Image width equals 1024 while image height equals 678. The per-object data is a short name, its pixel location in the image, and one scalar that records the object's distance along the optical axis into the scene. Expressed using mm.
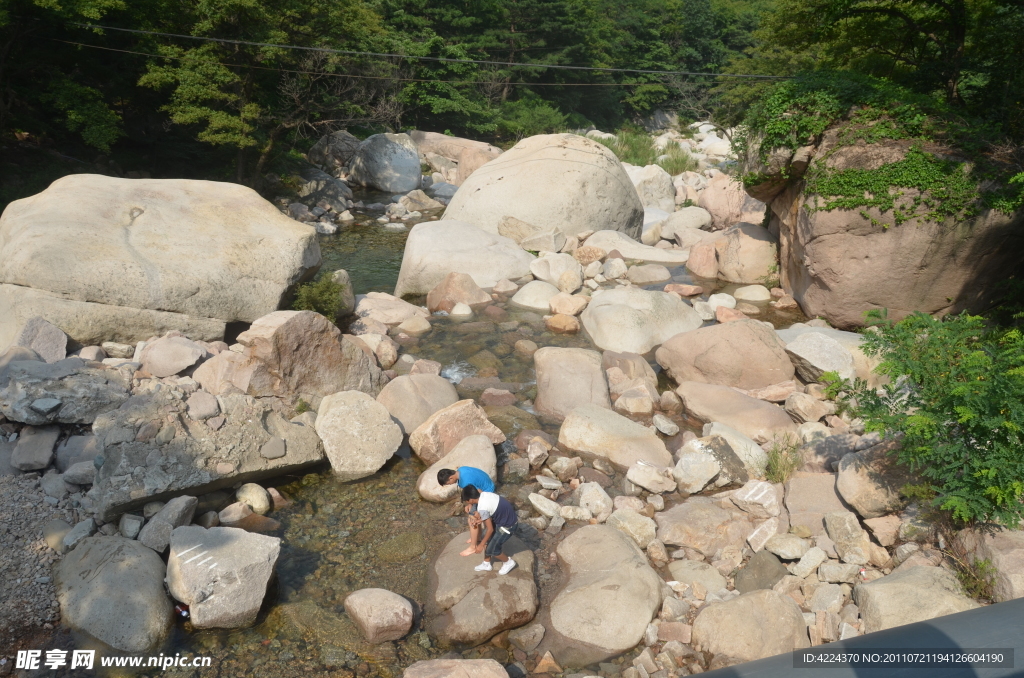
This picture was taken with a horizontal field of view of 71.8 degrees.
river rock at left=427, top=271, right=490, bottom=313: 13711
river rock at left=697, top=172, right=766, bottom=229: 18688
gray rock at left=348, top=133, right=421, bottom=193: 25281
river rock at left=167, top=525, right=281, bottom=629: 5988
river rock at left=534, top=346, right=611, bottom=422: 9992
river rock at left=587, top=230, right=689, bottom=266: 16609
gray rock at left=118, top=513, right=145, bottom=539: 6797
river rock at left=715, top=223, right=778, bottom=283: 15242
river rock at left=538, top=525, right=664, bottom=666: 5875
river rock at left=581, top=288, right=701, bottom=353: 12055
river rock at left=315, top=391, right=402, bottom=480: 8281
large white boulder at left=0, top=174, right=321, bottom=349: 9430
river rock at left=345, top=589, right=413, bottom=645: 5906
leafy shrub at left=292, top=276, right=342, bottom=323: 11367
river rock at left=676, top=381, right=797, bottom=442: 9078
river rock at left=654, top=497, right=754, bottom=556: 7113
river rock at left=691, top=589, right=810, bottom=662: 5641
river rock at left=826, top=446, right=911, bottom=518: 6773
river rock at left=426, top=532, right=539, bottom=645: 5965
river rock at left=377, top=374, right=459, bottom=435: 9250
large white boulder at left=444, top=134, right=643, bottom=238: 16891
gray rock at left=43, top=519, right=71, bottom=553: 6648
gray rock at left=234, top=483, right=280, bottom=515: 7602
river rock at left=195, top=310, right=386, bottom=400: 9031
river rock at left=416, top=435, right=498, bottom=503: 7906
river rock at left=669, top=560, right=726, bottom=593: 6593
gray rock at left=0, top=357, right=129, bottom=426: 7809
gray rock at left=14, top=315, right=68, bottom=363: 8875
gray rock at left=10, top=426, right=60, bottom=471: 7516
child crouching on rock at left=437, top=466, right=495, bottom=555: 6516
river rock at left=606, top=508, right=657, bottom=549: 7212
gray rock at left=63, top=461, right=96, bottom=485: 7316
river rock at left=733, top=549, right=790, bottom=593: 6578
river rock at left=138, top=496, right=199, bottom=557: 6628
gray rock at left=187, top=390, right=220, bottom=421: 8034
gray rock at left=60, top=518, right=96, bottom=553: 6629
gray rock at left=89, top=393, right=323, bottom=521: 7039
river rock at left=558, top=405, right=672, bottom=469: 8586
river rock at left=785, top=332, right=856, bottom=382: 10047
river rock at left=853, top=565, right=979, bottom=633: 5500
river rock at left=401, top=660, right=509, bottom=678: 5234
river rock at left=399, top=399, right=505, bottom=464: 8594
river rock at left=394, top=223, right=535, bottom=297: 14602
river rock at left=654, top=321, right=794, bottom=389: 10266
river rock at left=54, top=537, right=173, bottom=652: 5785
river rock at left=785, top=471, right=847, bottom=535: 7117
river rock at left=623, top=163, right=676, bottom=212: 21938
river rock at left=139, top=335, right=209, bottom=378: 9008
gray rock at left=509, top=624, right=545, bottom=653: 5938
